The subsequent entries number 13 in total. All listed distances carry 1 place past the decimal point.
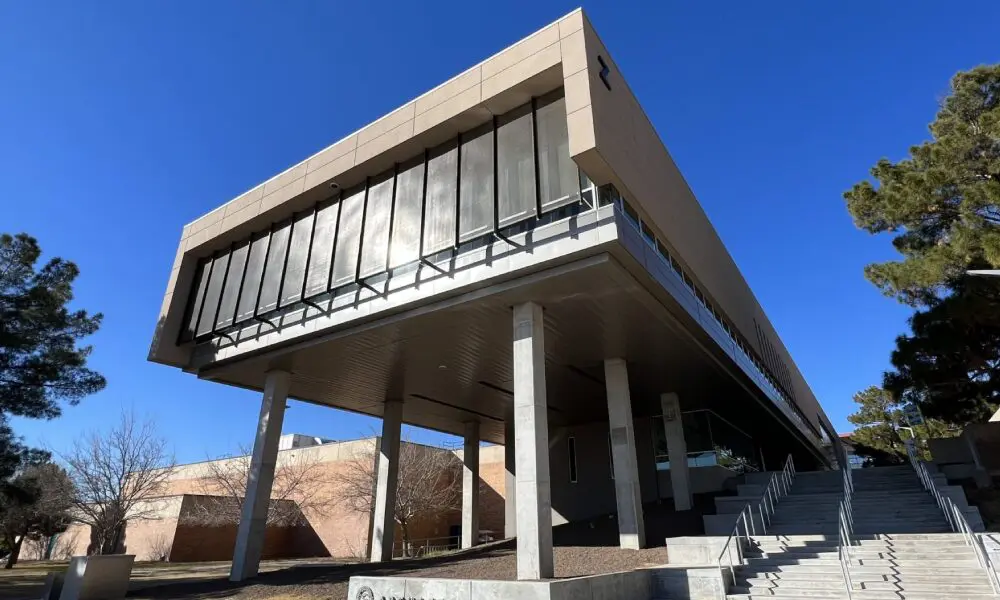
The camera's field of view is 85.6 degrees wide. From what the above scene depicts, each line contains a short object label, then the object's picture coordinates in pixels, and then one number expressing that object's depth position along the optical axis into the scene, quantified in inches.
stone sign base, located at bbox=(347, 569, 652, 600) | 320.8
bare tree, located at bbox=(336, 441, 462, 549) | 1156.5
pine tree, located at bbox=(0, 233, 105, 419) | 724.7
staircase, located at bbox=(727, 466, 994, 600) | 350.3
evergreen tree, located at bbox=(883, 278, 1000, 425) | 580.4
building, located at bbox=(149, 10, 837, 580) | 474.6
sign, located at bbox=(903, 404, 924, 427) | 1402.6
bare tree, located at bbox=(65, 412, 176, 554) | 955.3
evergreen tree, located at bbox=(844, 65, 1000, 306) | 510.0
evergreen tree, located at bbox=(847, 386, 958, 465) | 1777.8
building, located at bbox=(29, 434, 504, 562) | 1229.1
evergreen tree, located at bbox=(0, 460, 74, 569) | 1113.4
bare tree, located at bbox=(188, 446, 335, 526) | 1264.8
